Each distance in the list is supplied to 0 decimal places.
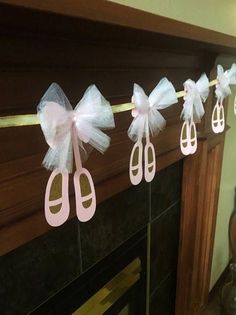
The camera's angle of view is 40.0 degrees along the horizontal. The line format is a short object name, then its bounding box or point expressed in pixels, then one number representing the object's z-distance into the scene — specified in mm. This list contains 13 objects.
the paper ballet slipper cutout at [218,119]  1251
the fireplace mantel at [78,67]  465
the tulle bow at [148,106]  745
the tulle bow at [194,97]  960
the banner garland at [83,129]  524
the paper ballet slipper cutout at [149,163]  835
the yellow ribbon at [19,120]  488
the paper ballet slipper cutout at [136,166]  798
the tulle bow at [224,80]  1159
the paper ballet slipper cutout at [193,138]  1074
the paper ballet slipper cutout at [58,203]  560
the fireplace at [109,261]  707
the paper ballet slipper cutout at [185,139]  1020
